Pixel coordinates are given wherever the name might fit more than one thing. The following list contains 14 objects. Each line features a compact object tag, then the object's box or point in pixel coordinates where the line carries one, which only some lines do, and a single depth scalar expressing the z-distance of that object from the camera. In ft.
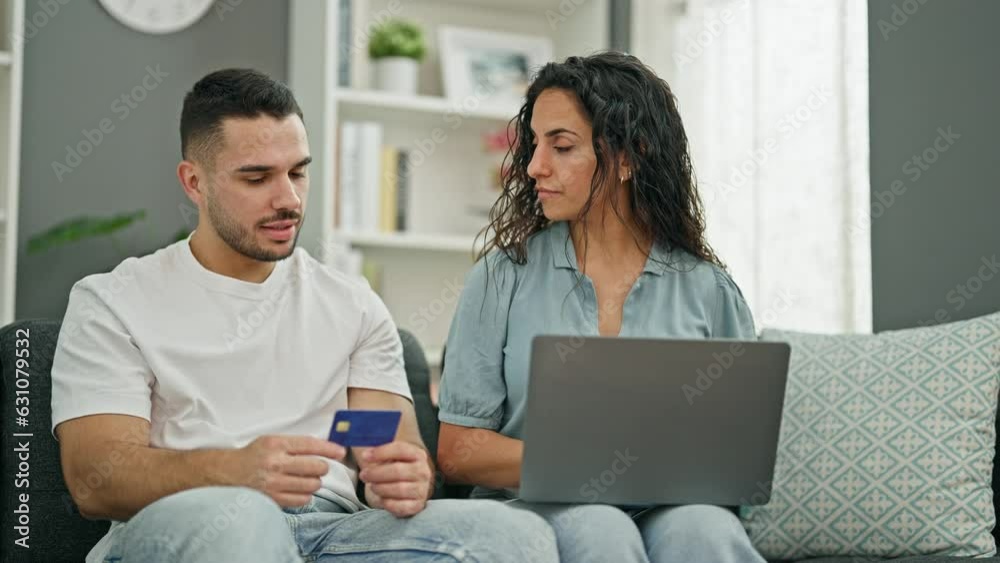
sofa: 5.38
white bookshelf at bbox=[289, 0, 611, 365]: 10.03
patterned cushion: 5.69
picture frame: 10.75
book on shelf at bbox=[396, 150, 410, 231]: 10.38
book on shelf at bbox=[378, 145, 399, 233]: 10.27
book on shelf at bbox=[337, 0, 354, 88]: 10.08
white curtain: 8.18
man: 4.28
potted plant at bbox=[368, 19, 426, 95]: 10.36
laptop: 4.30
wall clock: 10.24
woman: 5.38
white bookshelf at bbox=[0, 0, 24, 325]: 8.90
